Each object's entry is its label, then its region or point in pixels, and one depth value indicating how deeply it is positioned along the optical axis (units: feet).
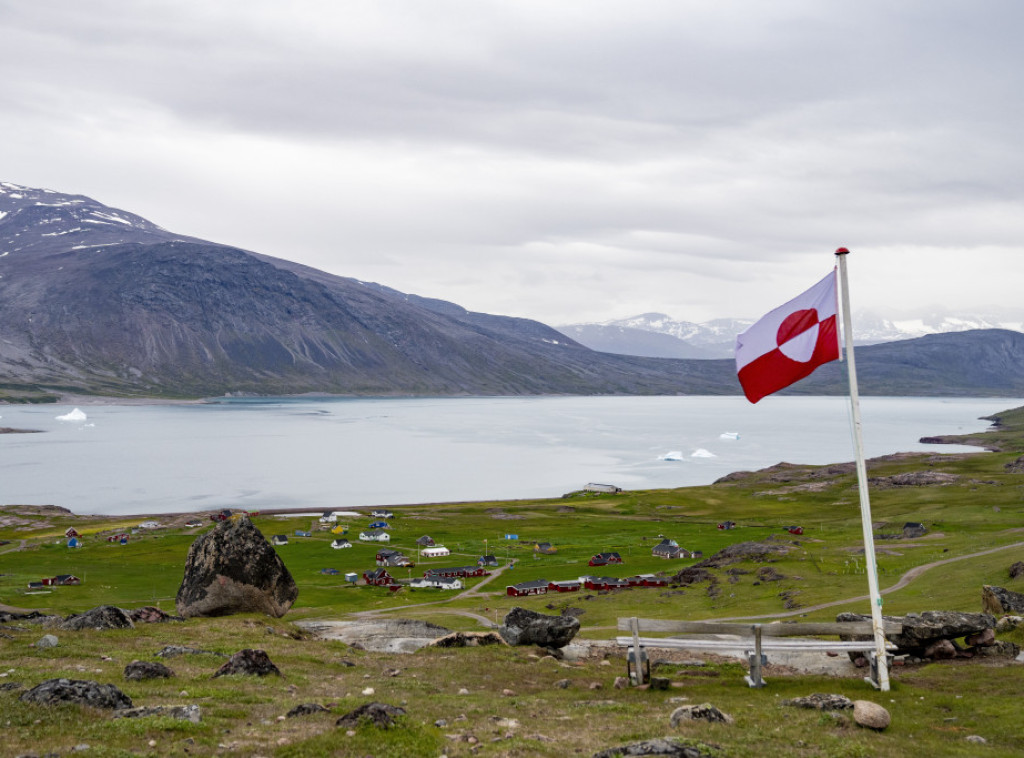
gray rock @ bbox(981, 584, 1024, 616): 99.71
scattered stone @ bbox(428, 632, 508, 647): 95.96
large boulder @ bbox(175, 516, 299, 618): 121.08
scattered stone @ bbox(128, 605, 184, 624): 110.83
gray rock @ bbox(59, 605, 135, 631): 97.45
